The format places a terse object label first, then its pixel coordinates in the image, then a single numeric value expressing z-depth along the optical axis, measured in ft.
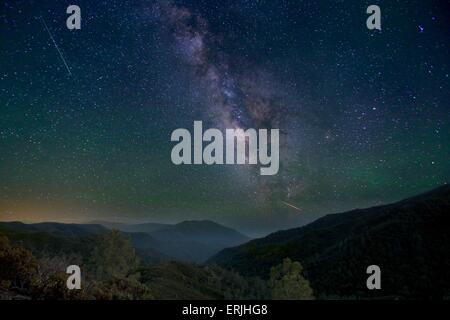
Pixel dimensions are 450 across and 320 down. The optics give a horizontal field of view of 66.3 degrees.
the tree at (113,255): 65.92
